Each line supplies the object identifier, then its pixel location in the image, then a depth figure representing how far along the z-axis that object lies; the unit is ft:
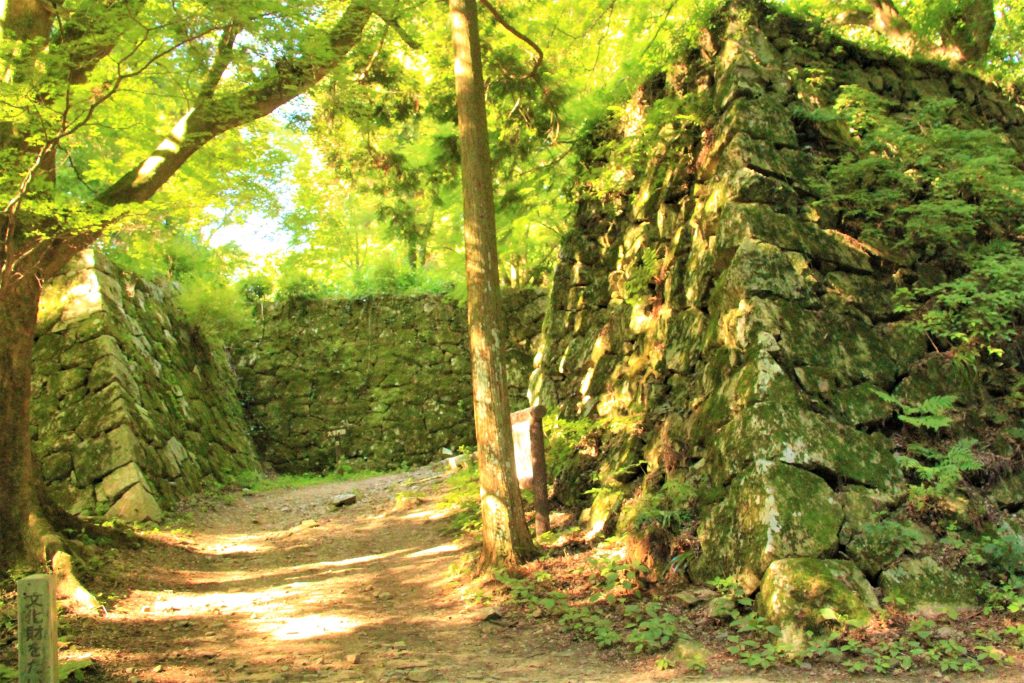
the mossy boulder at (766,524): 15.26
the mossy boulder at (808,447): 16.61
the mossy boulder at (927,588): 14.53
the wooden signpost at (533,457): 22.11
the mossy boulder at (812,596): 13.85
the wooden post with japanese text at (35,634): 10.84
